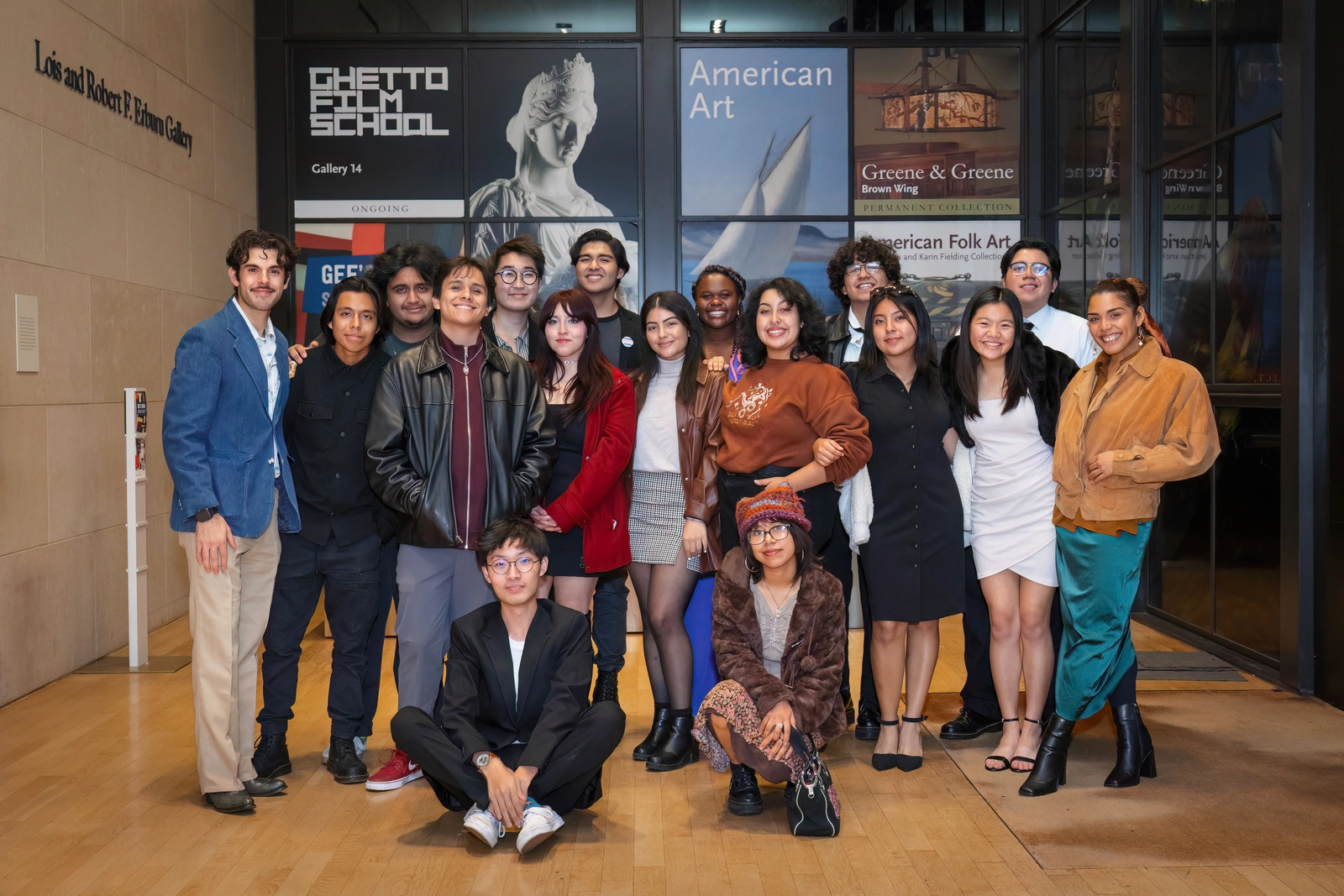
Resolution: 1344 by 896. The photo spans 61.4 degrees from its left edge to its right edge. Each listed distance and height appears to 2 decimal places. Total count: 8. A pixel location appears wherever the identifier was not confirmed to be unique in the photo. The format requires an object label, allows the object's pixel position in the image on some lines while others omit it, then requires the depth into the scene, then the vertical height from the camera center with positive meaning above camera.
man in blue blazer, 3.53 -0.24
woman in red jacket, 3.92 -0.12
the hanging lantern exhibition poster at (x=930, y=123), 8.40 +2.18
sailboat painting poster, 8.40 +2.12
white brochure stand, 5.62 -0.72
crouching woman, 3.49 -0.74
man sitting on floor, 3.27 -0.91
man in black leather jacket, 3.77 -0.14
